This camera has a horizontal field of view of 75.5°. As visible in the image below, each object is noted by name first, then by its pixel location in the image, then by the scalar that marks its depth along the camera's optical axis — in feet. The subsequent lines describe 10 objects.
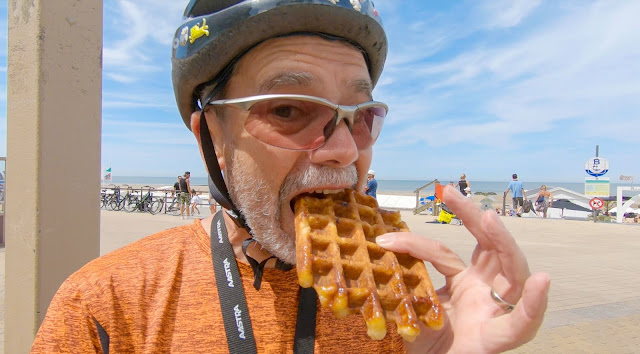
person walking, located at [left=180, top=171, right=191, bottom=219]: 62.68
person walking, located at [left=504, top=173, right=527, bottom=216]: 66.44
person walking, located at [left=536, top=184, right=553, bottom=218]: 73.53
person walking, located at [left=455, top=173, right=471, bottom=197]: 60.44
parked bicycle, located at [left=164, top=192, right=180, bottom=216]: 69.35
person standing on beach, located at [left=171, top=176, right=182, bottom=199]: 69.86
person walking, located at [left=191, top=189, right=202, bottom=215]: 63.19
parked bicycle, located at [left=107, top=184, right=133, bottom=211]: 77.20
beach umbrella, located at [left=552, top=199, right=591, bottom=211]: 88.17
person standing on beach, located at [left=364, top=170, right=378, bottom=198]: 47.47
